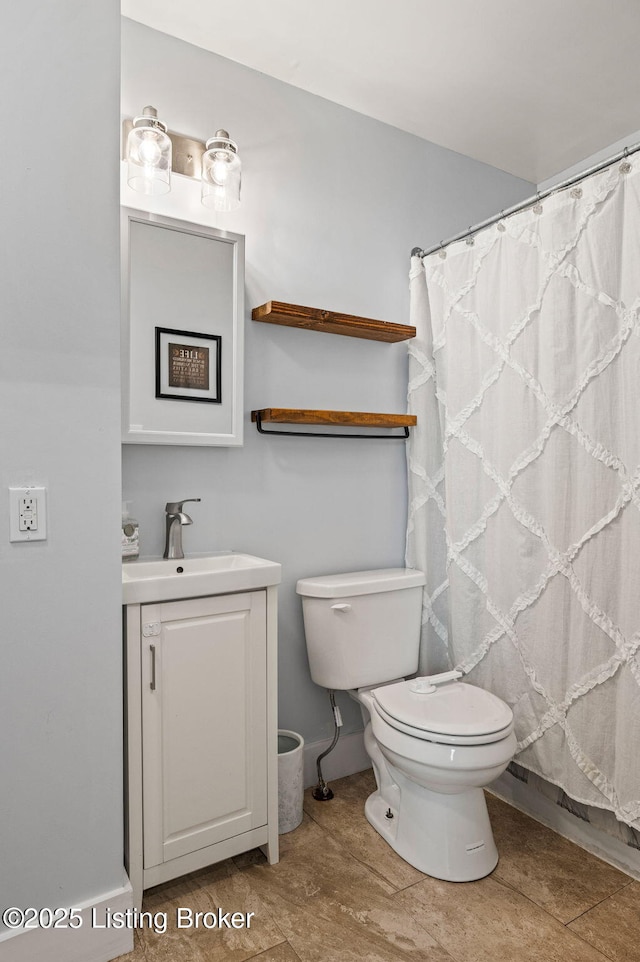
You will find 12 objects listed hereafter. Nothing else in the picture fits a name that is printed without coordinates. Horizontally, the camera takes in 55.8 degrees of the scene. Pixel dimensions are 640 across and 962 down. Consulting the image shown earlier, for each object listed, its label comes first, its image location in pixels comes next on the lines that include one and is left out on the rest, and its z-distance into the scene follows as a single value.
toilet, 1.67
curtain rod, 1.68
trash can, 1.92
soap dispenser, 1.81
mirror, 1.82
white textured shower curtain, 1.70
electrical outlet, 1.33
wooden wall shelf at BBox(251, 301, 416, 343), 2.00
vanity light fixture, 1.79
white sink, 1.53
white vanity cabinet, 1.55
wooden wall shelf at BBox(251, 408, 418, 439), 2.02
